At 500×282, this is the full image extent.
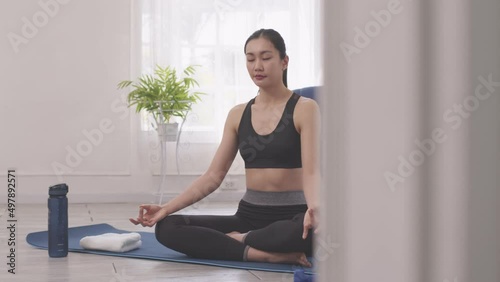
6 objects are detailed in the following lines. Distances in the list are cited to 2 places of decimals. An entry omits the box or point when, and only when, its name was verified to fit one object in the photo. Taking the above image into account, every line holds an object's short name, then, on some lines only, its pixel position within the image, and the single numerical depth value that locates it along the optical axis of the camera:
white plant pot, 4.99
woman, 2.42
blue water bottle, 2.50
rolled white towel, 2.68
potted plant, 4.92
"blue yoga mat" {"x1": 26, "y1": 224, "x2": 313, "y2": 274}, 2.36
